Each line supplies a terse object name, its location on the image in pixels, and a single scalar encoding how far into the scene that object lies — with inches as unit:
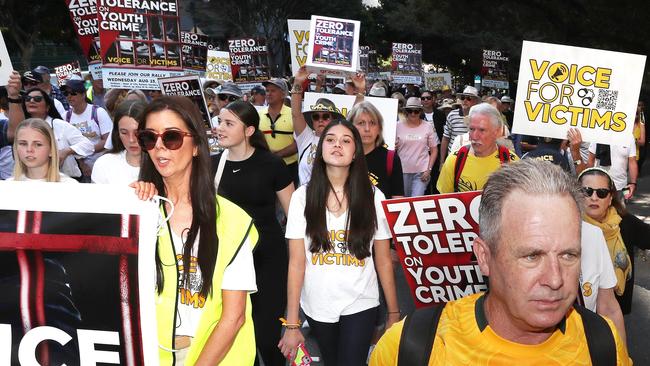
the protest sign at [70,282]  92.0
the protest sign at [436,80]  917.2
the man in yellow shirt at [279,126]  346.0
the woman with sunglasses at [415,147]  374.9
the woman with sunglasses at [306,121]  263.6
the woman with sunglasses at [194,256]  105.0
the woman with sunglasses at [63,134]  279.5
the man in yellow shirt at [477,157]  227.5
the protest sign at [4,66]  246.4
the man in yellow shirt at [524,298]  74.7
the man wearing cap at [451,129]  413.9
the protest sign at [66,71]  683.4
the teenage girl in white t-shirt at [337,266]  161.8
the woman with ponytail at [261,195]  181.3
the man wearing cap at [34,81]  443.2
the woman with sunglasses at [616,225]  182.9
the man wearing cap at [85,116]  339.0
